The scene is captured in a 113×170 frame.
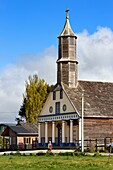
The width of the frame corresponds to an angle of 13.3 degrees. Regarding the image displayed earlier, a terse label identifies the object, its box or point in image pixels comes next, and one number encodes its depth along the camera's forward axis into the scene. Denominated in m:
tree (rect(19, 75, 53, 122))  91.12
